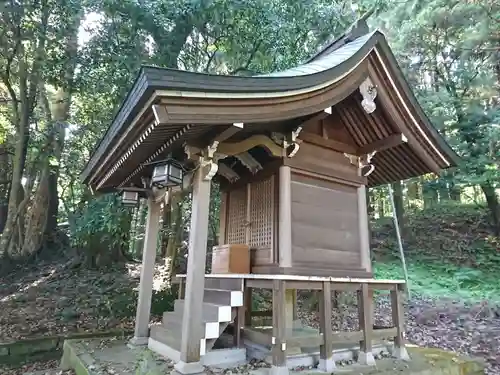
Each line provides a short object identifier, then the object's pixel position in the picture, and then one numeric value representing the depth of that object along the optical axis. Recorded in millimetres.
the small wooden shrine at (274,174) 3430
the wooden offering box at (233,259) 4574
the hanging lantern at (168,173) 3969
